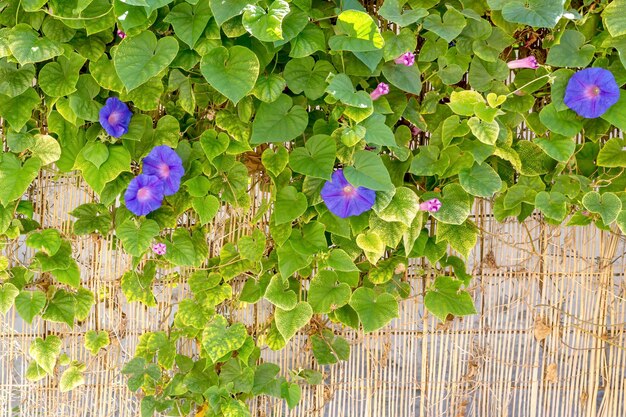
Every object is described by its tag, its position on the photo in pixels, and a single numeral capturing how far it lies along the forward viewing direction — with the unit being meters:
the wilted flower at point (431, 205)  1.27
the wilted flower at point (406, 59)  1.22
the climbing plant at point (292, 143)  1.18
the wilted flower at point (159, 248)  1.35
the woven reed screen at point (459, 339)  1.47
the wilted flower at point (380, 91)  1.23
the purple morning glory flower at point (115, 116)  1.26
